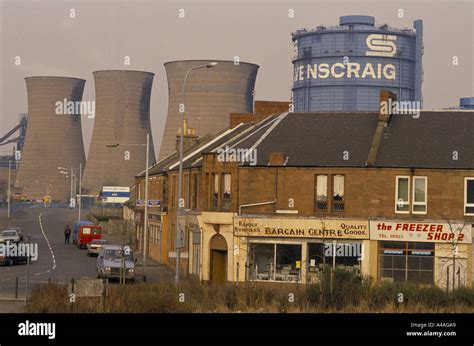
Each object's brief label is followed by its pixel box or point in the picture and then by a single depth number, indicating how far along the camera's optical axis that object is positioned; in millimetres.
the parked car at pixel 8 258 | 53969
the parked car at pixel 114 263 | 46125
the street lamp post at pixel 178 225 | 39381
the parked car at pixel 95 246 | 62531
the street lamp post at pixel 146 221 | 60306
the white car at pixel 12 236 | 65038
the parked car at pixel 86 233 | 71562
